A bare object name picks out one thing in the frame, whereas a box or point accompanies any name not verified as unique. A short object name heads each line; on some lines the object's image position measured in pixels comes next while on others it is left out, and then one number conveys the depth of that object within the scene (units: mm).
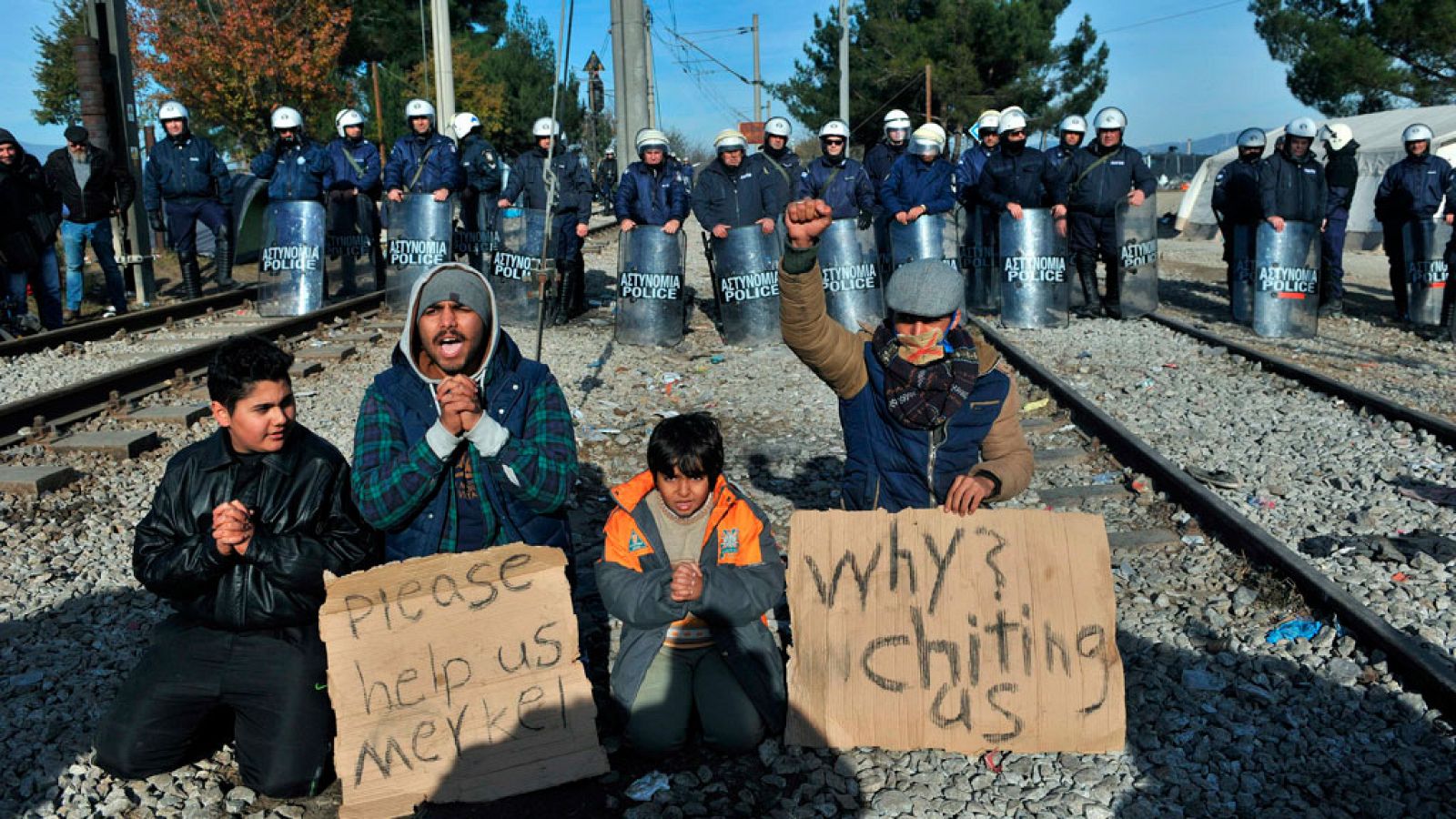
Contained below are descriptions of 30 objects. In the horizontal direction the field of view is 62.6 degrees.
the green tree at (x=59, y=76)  37781
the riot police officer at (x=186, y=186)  13680
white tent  23031
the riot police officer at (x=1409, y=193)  12375
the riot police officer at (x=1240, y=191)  12267
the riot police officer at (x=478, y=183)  13141
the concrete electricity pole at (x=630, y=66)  15164
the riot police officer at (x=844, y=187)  12164
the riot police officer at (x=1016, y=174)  12680
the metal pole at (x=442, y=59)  21172
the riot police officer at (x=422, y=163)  12523
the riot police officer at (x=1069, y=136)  13430
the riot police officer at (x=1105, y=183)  12875
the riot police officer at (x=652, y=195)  11602
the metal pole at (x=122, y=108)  13742
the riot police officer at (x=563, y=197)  12680
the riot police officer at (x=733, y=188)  11625
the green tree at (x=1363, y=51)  30484
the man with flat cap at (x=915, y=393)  3691
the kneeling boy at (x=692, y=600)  3711
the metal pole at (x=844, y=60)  34531
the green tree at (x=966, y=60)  43000
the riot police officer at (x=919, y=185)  12109
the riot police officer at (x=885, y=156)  12883
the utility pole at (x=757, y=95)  51031
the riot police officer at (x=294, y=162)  12867
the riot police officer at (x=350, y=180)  13492
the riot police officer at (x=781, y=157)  11867
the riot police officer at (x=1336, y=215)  13766
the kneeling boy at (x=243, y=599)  3537
